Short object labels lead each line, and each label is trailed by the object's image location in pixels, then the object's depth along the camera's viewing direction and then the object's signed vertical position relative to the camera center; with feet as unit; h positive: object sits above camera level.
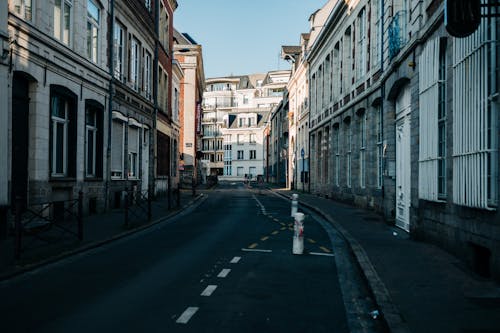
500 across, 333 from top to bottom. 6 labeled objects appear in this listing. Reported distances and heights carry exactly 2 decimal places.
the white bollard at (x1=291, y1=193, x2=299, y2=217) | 45.86 -3.19
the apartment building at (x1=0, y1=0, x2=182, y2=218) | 38.99 +7.48
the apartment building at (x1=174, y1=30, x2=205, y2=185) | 157.89 +21.59
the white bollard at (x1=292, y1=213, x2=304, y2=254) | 30.88 -4.38
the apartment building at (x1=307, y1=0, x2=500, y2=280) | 23.84 +3.52
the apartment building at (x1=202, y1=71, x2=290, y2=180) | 304.30 +30.00
